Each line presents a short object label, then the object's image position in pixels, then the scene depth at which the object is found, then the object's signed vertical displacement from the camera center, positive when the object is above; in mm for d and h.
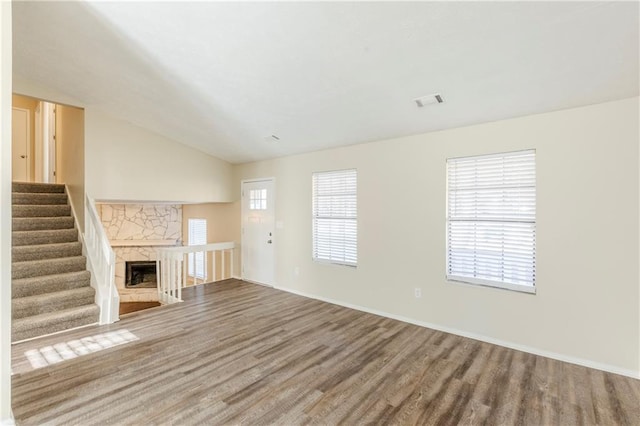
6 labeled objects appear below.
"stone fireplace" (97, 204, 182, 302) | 7242 -645
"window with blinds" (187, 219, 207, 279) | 7266 -630
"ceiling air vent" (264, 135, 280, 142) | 4550 +1139
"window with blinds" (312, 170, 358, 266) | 4656 -82
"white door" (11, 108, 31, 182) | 6043 +1365
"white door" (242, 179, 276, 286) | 5711 -387
